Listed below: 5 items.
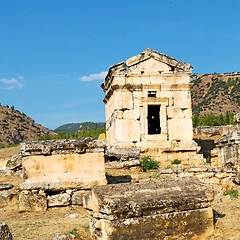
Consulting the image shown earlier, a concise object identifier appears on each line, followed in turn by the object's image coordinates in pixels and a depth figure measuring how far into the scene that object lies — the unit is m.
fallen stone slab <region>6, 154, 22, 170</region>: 11.14
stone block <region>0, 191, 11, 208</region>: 7.51
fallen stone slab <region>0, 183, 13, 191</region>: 8.29
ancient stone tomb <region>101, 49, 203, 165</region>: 15.42
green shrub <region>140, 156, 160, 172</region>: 12.76
